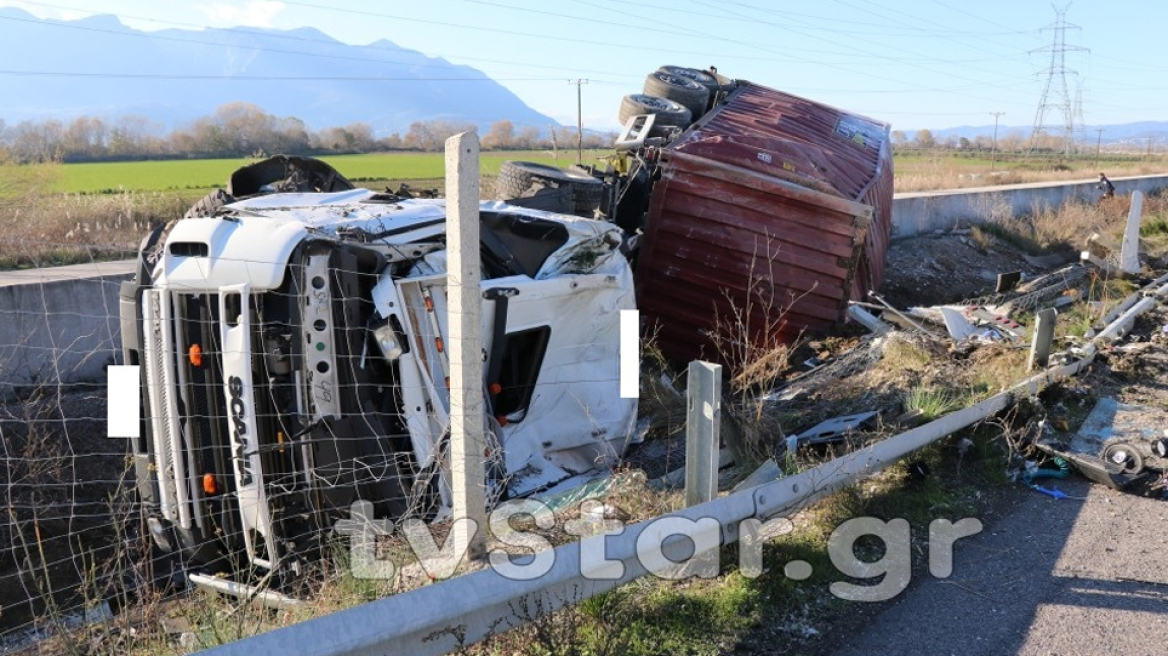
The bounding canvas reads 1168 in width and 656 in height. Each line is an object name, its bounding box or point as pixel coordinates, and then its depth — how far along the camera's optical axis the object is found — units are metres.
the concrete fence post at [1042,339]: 6.05
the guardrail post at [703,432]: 3.51
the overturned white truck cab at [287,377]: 4.18
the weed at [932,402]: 5.23
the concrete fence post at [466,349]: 3.06
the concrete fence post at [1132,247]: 11.55
